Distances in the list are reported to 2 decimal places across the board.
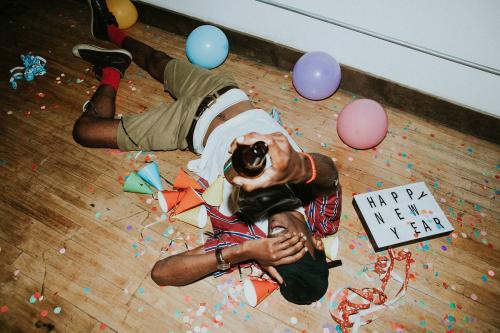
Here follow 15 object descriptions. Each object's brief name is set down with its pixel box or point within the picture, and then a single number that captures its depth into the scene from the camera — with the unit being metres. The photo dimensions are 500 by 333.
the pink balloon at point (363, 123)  2.19
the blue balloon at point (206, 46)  2.72
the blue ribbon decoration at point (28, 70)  2.94
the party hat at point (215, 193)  1.92
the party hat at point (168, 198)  2.16
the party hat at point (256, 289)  1.85
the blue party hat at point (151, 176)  2.29
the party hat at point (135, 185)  2.26
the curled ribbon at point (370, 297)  1.86
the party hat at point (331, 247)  2.01
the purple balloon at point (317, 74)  2.44
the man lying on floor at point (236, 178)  1.46
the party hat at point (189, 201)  2.12
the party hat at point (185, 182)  2.23
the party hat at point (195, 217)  2.13
